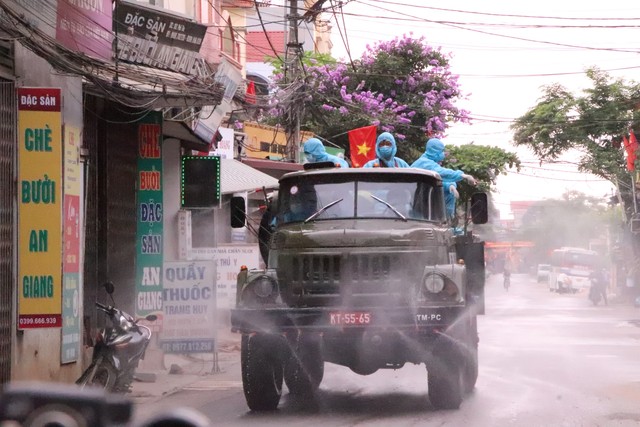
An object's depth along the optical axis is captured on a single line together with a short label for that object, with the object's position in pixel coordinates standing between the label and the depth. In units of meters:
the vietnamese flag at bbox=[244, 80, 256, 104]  24.38
